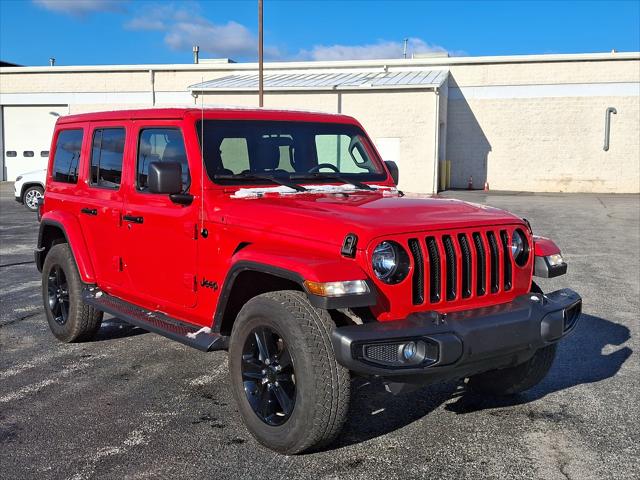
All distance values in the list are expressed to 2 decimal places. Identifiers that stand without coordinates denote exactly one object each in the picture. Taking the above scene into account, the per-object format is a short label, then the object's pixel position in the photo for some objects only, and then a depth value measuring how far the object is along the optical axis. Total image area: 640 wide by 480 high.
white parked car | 18.62
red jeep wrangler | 3.46
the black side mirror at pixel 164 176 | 4.30
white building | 25.58
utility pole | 22.80
